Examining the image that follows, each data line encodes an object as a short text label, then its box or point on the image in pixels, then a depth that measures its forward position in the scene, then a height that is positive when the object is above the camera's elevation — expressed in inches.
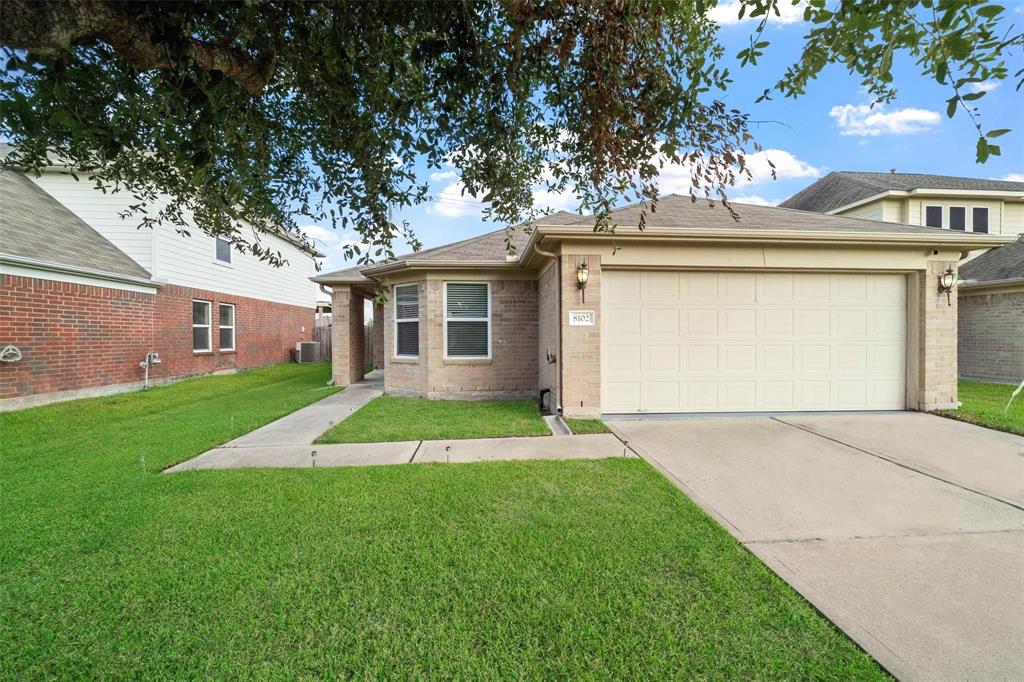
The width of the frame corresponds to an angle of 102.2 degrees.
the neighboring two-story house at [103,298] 301.3 +37.3
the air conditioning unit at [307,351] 680.4 -23.4
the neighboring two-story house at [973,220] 408.5 +162.1
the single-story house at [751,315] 261.4 +13.0
